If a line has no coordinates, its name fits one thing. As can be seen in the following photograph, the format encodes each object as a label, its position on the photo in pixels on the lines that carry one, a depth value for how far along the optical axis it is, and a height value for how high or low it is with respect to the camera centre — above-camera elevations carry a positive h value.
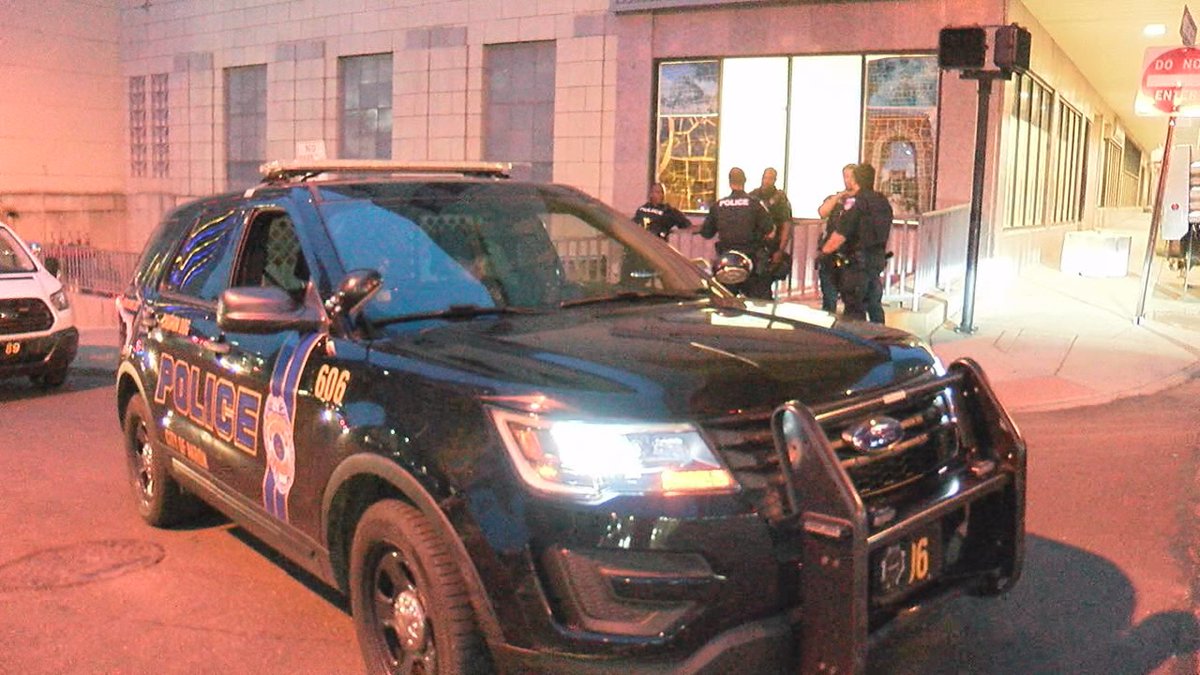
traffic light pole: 11.84 +0.11
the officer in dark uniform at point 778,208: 12.32 -0.03
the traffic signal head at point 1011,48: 11.48 +1.59
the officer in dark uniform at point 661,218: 12.68 -0.17
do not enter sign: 12.73 +1.48
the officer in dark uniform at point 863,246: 10.88 -0.35
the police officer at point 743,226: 11.18 -0.21
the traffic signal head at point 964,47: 11.52 +1.59
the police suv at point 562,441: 3.14 -0.72
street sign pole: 13.20 -0.07
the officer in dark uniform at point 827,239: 11.06 -0.34
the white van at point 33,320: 10.15 -1.19
